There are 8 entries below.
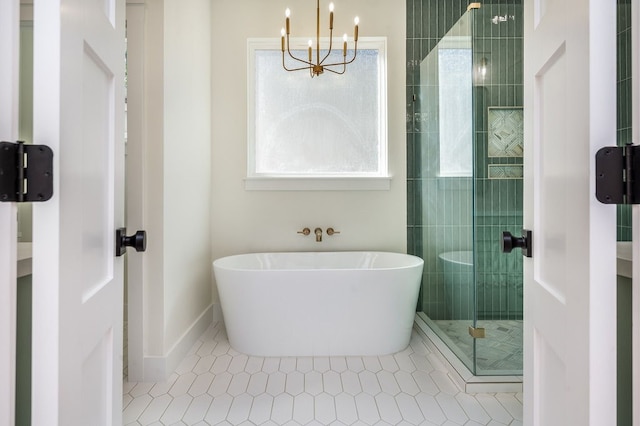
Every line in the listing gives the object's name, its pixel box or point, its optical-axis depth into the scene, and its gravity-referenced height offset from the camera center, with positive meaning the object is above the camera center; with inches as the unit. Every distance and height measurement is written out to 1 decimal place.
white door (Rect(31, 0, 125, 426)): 23.0 -0.4
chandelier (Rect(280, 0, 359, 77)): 84.8 +46.9
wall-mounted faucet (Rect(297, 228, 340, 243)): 111.8 -6.2
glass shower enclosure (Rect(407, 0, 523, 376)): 77.6 +6.7
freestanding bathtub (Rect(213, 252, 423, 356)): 86.5 -24.0
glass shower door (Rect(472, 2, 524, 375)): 78.2 +10.9
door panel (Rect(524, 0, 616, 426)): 23.1 -0.5
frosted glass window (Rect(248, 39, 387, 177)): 118.3 +31.0
